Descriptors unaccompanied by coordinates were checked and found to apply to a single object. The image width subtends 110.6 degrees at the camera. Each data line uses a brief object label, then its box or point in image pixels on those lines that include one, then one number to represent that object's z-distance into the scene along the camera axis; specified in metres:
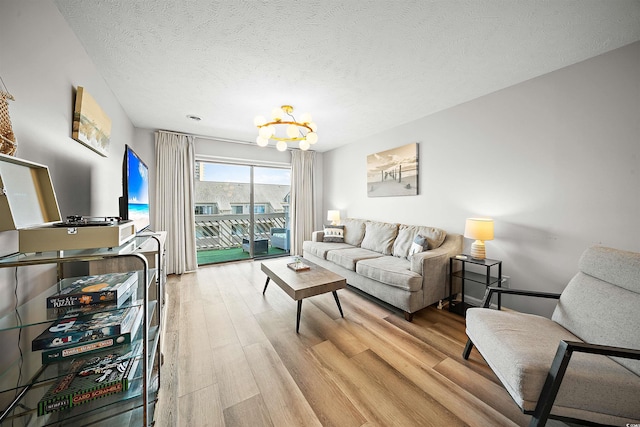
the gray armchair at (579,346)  1.02
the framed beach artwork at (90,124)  1.61
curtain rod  3.78
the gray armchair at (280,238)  5.42
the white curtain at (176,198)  3.72
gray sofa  2.35
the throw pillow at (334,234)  4.18
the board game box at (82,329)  0.93
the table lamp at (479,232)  2.33
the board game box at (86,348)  0.92
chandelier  2.37
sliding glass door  4.75
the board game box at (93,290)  1.00
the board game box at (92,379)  0.97
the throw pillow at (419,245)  2.75
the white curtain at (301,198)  5.00
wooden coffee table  2.10
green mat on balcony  4.81
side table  2.31
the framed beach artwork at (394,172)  3.43
